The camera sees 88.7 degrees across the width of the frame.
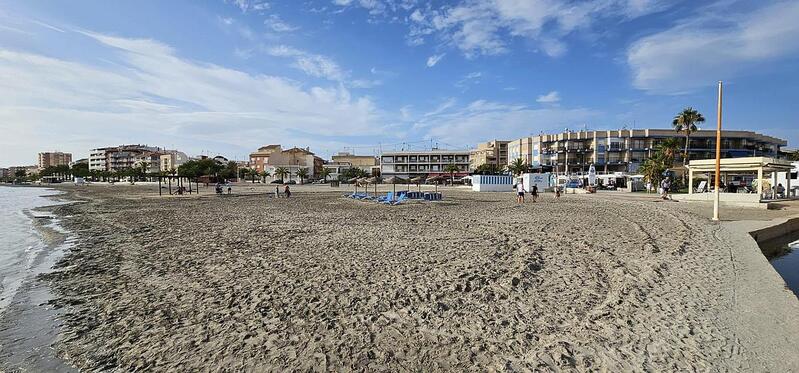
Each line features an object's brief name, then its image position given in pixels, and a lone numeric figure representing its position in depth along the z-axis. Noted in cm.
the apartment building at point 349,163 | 12356
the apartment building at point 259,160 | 12225
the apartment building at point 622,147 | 8275
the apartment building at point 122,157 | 14000
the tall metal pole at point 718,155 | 1598
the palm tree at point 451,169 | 9106
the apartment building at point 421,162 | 10706
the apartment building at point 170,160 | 12600
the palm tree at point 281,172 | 10208
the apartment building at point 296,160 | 12144
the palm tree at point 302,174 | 10162
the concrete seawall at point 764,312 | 443
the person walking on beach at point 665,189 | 3071
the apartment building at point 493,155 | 12594
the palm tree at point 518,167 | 8107
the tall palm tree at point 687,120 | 5241
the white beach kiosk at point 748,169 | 2493
